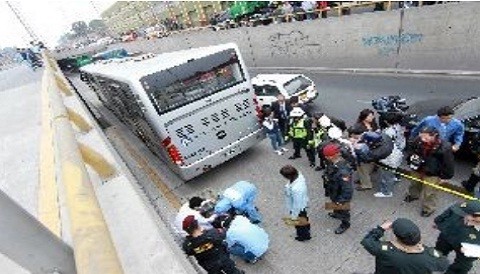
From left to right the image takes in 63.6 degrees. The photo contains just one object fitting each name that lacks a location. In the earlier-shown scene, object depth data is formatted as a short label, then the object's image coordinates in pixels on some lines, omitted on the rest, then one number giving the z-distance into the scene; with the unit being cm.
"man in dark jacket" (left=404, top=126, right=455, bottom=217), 633
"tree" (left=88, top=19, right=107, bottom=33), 13730
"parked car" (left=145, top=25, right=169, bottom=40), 5289
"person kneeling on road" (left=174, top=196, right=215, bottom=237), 607
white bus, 916
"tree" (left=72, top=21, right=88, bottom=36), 12902
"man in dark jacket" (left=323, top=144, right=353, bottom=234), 650
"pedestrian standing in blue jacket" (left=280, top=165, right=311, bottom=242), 643
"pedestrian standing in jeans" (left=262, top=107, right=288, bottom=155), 1067
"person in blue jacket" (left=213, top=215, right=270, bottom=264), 657
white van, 1370
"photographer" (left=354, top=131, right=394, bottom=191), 714
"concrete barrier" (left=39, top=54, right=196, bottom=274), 141
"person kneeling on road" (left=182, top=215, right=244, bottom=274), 521
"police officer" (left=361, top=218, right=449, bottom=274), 384
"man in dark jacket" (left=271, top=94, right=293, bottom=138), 1101
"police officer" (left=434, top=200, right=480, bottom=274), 439
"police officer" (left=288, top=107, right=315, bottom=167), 941
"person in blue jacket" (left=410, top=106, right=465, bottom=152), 696
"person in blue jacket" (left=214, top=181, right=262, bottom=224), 745
